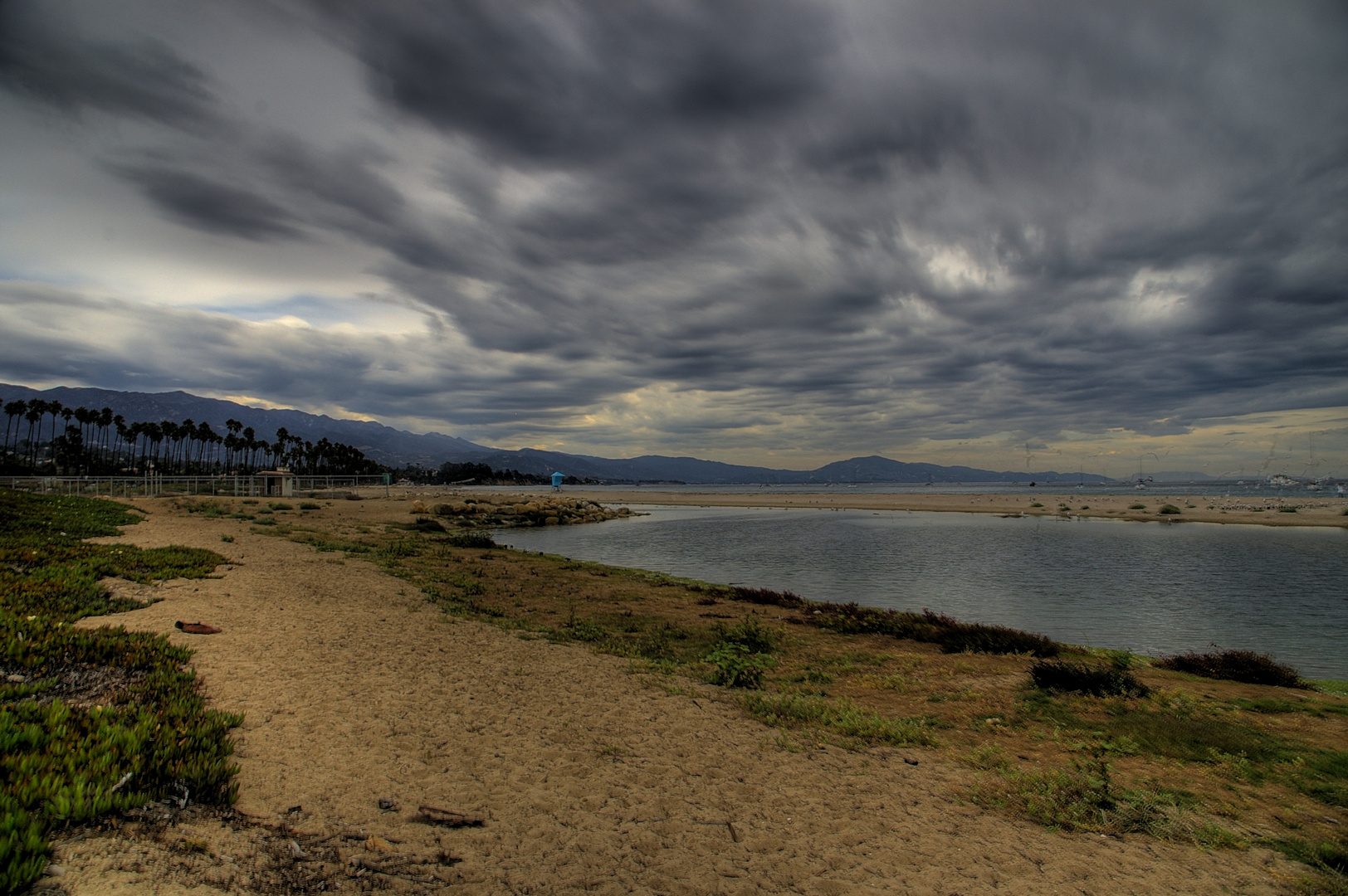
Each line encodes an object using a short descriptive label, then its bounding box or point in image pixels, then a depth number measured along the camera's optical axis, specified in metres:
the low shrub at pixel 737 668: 10.31
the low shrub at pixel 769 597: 18.17
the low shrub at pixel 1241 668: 10.62
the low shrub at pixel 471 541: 30.45
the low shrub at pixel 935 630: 12.94
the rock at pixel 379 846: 4.66
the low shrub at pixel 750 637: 12.89
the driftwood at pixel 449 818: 5.22
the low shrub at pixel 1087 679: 9.76
